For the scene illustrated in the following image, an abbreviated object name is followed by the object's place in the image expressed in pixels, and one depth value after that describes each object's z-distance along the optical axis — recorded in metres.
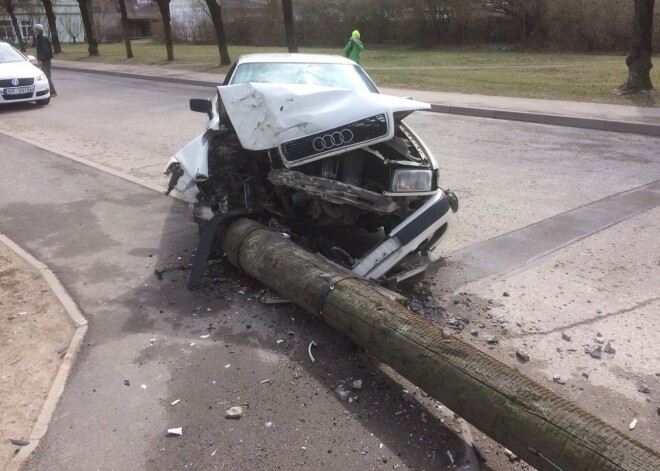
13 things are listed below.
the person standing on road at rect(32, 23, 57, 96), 16.72
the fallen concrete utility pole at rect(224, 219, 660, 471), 2.57
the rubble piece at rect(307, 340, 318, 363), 3.86
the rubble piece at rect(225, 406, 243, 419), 3.29
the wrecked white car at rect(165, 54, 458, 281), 4.46
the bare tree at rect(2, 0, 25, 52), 43.03
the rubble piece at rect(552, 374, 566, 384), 3.62
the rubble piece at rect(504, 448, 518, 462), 2.98
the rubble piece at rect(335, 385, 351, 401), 3.45
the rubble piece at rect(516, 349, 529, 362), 3.86
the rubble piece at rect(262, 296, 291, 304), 4.57
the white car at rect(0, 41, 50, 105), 15.20
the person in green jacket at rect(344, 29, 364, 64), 16.09
